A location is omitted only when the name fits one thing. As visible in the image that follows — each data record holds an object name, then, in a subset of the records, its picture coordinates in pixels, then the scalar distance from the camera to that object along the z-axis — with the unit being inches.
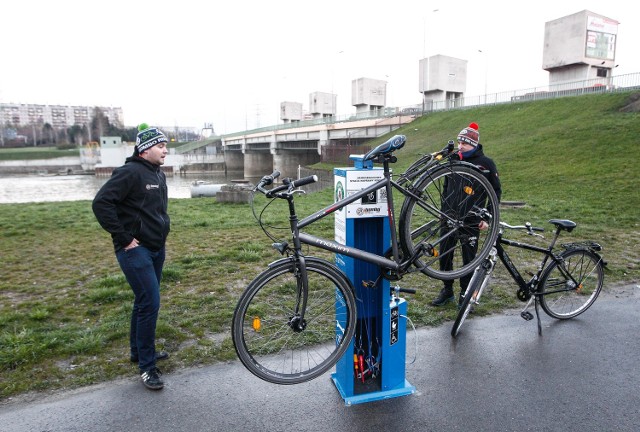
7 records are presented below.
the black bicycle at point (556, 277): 170.9
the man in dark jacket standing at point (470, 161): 189.9
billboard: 1731.1
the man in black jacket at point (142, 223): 133.2
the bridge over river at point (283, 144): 1875.0
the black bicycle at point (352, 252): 117.7
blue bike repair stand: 126.3
